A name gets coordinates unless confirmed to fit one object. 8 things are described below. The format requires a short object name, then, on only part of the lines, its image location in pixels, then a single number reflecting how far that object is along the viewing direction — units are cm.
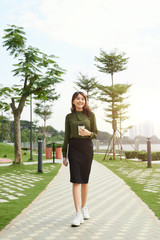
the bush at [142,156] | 2000
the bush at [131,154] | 2244
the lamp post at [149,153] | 1422
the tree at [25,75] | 1336
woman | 421
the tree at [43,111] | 3900
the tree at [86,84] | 3255
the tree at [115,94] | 2128
